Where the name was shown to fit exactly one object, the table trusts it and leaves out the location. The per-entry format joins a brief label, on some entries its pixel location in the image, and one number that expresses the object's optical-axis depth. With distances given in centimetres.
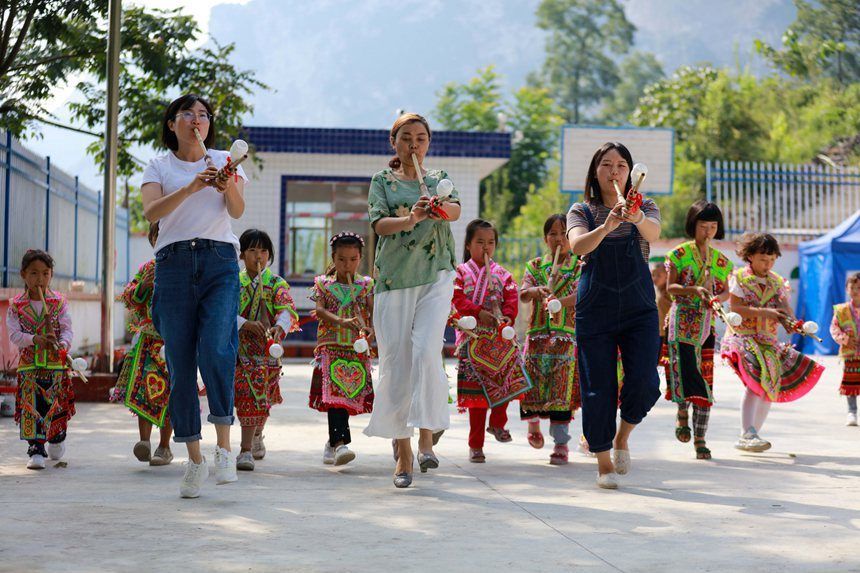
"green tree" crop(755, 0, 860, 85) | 6719
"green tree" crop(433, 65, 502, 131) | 5062
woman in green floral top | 571
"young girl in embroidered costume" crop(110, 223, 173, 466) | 630
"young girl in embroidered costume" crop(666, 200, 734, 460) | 695
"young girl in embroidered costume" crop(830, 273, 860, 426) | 941
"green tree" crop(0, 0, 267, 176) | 1128
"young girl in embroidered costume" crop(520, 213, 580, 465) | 686
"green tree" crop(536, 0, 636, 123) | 8794
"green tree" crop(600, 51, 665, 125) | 9312
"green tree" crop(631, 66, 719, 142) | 4191
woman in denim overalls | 575
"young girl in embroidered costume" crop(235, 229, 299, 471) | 648
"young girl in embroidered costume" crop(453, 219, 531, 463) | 684
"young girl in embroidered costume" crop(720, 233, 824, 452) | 724
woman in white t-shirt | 532
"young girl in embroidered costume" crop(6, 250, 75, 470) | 637
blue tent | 1992
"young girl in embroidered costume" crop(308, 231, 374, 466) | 654
